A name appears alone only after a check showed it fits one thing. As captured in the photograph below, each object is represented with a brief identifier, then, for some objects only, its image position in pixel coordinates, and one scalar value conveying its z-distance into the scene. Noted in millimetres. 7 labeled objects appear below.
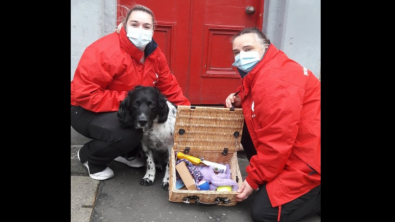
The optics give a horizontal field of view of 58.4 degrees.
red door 4312
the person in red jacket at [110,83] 3016
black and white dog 3014
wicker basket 2938
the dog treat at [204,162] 3184
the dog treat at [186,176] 2941
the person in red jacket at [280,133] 2537
